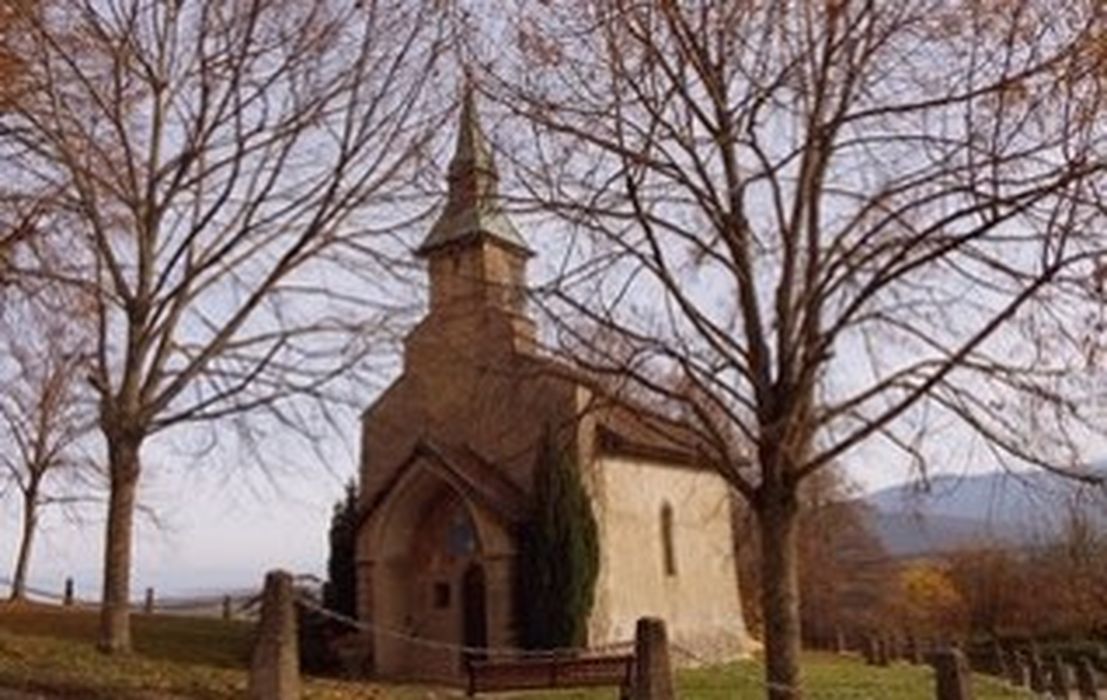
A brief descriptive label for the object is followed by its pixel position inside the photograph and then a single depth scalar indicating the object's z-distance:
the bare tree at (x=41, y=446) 31.87
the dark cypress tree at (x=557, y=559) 25.44
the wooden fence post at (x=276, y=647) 9.71
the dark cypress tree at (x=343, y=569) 29.34
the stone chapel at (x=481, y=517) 26.30
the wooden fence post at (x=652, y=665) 7.38
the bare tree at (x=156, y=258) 17.98
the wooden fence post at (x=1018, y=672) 27.09
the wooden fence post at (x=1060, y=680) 23.72
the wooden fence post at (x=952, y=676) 8.04
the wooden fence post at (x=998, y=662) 33.09
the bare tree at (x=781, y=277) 9.68
